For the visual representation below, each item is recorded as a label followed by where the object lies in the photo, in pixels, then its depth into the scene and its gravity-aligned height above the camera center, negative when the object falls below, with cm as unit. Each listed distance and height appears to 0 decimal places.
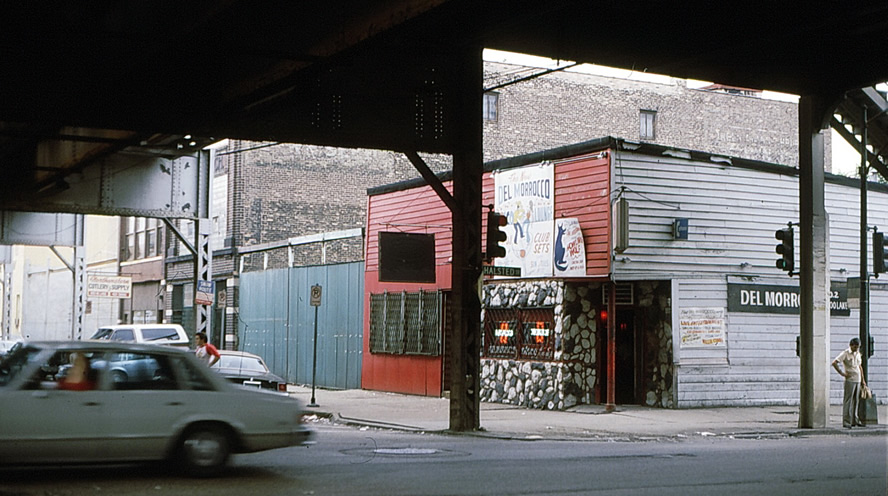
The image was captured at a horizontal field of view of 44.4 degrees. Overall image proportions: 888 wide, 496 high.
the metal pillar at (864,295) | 2033 +27
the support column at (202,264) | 2698 +96
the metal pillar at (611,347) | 2231 -82
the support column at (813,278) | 1991 +58
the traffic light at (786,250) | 2028 +110
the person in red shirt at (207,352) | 1914 -87
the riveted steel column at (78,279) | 3600 +77
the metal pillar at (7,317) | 4544 -72
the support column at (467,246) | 1827 +101
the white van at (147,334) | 2725 -82
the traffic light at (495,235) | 1836 +120
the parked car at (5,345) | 3229 -134
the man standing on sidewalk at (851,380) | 2014 -130
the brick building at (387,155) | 3831 +549
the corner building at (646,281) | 2288 +59
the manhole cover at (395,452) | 1414 -194
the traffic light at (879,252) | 2041 +110
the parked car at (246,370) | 2122 -134
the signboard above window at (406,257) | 2228 +98
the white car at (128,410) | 1063 -111
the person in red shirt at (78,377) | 1088 -76
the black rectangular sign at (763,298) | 2428 +24
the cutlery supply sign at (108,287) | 3650 +50
